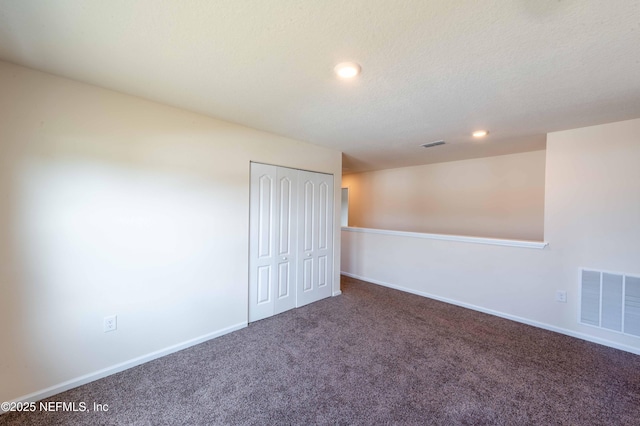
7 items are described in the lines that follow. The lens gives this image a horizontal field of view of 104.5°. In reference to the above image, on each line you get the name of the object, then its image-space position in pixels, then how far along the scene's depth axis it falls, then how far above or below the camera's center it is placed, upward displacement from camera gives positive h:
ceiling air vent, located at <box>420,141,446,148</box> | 3.51 +0.98
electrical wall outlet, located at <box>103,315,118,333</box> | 2.08 -0.99
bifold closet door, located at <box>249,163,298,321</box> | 3.08 -0.42
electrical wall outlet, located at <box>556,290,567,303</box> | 2.88 -0.97
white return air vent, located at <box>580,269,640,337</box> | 2.50 -0.92
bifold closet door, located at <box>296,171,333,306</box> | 3.59 -0.42
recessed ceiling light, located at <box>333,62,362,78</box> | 1.64 +0.96
